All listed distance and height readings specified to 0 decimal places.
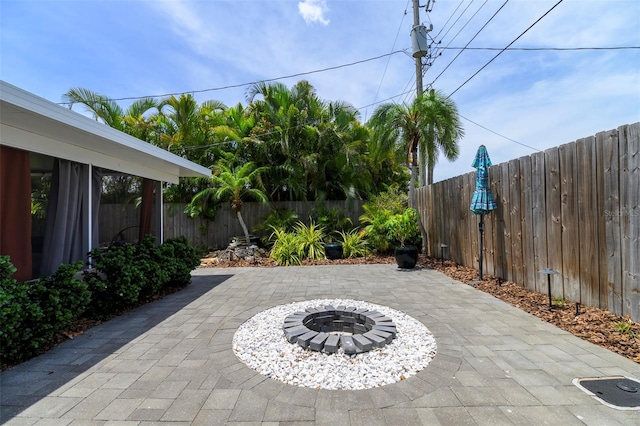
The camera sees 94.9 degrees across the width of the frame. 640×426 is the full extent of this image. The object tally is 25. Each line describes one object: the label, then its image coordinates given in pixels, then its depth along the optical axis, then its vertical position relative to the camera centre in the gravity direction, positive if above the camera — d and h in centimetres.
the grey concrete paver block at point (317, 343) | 264 -113
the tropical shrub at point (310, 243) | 809 -69
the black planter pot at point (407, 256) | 657 -87
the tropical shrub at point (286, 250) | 779 -86
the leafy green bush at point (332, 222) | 912 -12
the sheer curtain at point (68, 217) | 390 +4
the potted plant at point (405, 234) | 660 -41
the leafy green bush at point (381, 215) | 796 +7
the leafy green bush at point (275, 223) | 924 -15
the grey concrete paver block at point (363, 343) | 261 -113
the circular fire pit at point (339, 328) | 265 -113
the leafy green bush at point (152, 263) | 432 -68
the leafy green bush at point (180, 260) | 502 -74
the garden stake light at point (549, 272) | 356 -69
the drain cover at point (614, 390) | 185 -118
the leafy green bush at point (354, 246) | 829 -79
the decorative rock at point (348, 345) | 258 -114
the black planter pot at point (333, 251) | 817 -91
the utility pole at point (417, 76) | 820 +405
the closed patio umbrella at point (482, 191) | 509 +47
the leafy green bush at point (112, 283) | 373 -82
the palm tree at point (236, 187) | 879 +98
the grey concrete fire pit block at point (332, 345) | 261 -113
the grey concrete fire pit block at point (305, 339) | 272 -113
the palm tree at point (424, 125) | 698 +226
